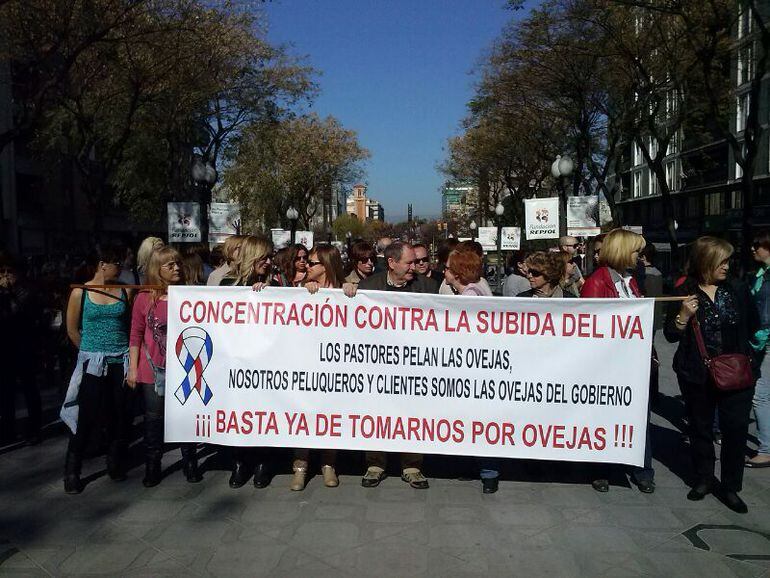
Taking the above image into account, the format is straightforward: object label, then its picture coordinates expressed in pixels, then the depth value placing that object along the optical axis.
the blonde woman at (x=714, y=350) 4.84
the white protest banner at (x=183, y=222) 17.33
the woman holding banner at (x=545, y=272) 5.36
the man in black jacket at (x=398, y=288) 5.28
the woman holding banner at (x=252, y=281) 5.31
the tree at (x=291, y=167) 32.75
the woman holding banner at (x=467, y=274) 5.37
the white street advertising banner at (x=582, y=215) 17.05
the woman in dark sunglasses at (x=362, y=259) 7.32
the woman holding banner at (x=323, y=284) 5.25
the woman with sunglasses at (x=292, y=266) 6.78
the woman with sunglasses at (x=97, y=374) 5.29
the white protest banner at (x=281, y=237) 27.84
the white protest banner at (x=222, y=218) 19.50
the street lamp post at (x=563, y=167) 17.14
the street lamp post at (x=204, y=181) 17.97
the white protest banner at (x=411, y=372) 4.97
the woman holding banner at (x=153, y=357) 5.29
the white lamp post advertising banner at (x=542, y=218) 17.39
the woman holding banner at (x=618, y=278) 5.17
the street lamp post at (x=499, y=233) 32.93
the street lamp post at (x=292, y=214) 32.06
